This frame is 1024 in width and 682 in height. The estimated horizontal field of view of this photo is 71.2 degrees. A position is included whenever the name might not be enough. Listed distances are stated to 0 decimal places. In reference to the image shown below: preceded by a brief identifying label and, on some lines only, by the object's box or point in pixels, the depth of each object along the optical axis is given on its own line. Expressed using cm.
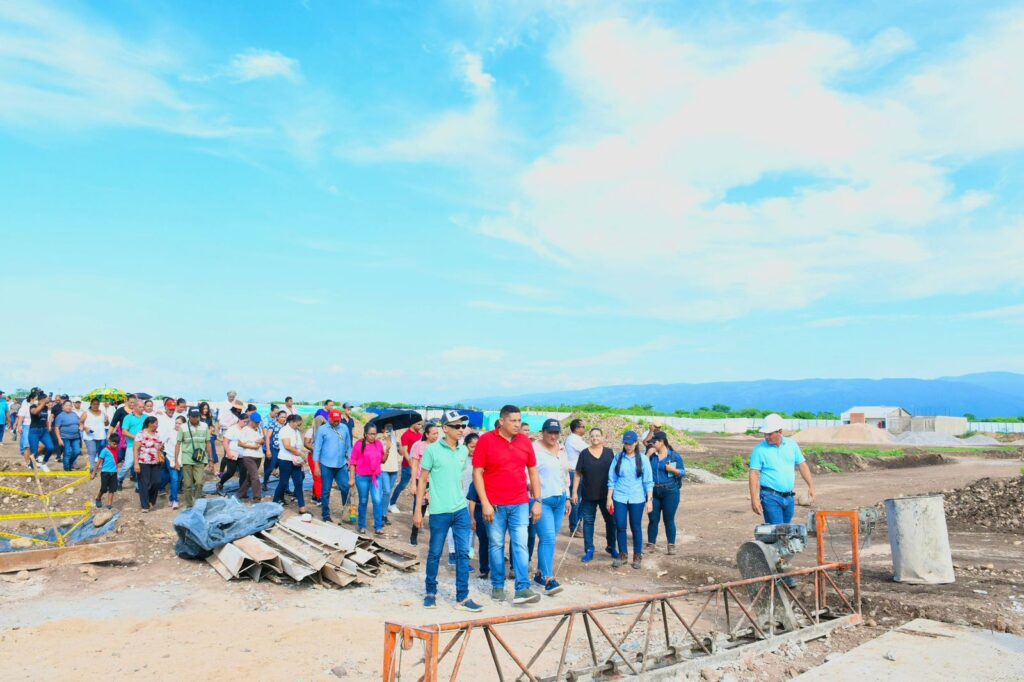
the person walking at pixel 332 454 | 1094
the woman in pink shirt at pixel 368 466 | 1070
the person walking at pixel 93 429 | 1463
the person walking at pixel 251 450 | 1198
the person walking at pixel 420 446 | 1015
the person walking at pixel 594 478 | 947
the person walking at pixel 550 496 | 809
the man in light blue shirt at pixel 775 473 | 765
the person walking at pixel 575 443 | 992
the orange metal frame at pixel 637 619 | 420
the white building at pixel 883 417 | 7106
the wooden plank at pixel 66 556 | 850
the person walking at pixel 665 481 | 1023
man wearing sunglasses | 736
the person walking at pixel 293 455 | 1153
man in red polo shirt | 739
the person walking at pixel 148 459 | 1141
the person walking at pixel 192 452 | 1172
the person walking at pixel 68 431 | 1492
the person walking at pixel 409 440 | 1195
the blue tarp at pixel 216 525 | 896
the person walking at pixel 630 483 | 936
